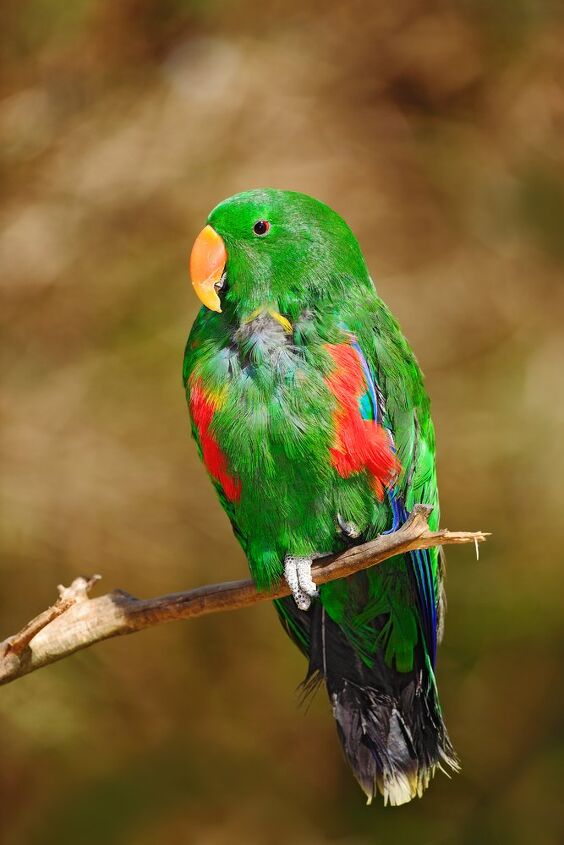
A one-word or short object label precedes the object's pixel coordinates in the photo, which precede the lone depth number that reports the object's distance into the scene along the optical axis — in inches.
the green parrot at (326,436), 192.1
